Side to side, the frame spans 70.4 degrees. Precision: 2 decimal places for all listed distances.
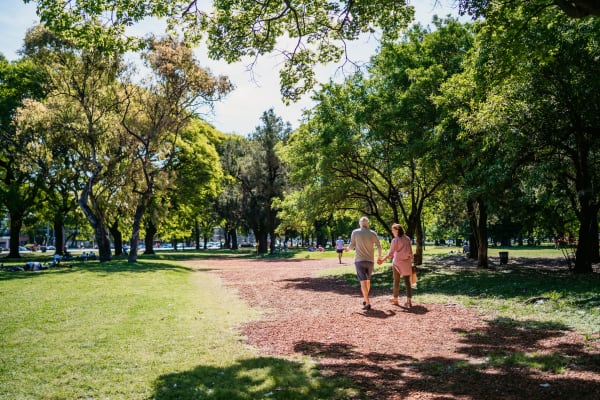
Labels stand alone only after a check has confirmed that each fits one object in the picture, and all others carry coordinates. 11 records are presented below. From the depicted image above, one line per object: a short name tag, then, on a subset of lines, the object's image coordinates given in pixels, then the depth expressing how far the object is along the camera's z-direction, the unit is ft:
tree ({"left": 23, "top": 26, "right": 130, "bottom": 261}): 79.56
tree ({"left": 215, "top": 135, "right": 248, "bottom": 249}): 163.12
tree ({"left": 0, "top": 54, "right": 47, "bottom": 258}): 104.53
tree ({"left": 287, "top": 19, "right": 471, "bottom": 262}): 57.62
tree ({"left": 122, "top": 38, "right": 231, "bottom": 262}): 85.61
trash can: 79.36
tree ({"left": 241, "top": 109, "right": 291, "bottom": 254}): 153.28
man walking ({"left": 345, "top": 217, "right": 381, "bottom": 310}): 33.91
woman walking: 35.24
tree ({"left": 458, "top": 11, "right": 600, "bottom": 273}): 36.32
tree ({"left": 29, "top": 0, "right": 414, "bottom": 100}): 26.58
